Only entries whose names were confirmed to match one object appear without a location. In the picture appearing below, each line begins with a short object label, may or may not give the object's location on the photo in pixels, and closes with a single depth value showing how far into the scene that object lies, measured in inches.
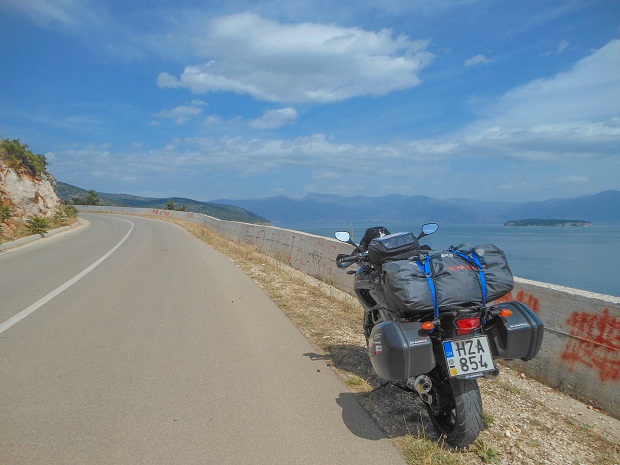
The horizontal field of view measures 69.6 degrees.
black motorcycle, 127.2
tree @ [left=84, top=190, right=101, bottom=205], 3029.0
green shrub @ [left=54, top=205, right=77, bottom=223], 1218.0
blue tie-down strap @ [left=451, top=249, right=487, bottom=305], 130.6
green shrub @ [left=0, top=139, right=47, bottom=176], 1017.5
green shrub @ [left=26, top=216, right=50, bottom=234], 888.3
